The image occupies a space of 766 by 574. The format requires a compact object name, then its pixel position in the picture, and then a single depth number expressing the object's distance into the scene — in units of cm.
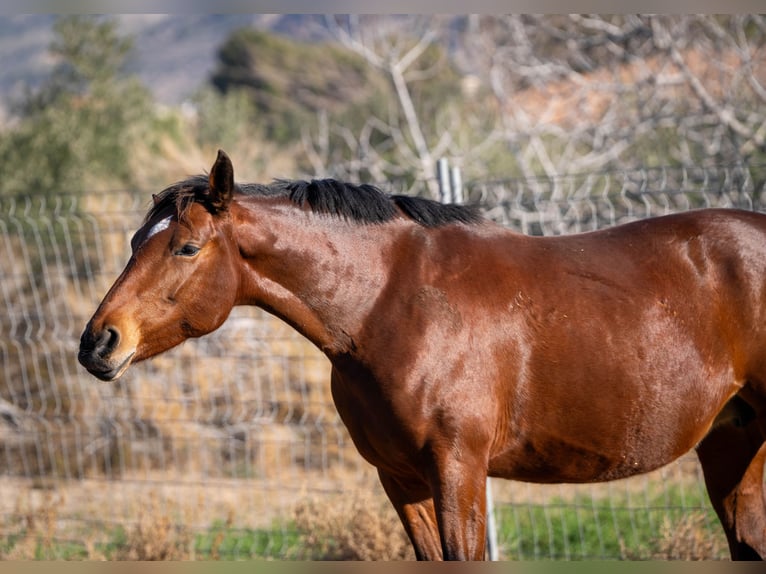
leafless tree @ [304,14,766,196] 2128
